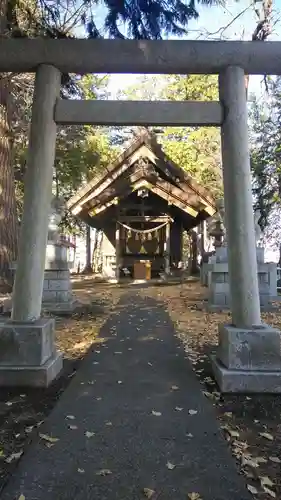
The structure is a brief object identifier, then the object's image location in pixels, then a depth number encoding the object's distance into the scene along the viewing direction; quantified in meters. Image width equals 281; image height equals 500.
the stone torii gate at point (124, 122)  4.52
